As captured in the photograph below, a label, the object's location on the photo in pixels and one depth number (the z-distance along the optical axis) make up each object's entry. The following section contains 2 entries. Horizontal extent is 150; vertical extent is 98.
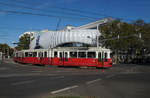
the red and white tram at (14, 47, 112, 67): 23.11
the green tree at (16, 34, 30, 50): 75.19
